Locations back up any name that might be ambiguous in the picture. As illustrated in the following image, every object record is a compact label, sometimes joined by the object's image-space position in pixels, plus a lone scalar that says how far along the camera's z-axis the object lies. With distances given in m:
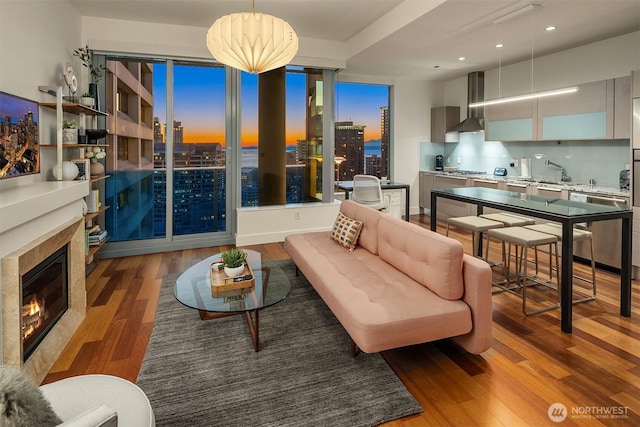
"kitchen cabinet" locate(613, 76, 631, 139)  4.11
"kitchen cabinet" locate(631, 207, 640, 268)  3.76
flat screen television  2.48
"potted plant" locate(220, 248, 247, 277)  2.74
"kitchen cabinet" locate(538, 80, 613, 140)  4.40
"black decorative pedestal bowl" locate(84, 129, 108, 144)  3.83
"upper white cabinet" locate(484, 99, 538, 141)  5.32
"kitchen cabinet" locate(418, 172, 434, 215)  7.22
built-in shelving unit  3.14
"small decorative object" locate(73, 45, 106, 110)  3.98
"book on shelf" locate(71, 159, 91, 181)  3.60
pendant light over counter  3.50
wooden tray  2.63
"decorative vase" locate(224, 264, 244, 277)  2.74
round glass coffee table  2.39
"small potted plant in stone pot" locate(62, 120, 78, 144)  3.46
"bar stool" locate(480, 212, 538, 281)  3.79
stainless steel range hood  6.21
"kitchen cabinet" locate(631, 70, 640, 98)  3.66
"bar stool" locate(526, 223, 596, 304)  3.30
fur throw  0.96
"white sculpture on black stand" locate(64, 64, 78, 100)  3.55
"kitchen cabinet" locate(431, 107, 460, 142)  7.09
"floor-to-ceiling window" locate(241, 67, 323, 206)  5.37
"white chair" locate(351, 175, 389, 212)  5.51
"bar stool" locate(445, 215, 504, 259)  3.69
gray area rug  1.90
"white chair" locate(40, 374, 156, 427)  1.33
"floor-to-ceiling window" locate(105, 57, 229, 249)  4.79
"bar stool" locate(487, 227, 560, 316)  3.05
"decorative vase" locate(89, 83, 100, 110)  3.97
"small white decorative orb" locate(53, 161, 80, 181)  3.35
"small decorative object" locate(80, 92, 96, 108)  3.71
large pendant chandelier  2.71
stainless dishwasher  3.96
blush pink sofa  2.10
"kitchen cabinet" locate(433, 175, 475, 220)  6.25
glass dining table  2.70
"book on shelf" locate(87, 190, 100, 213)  3.89
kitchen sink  5.06
